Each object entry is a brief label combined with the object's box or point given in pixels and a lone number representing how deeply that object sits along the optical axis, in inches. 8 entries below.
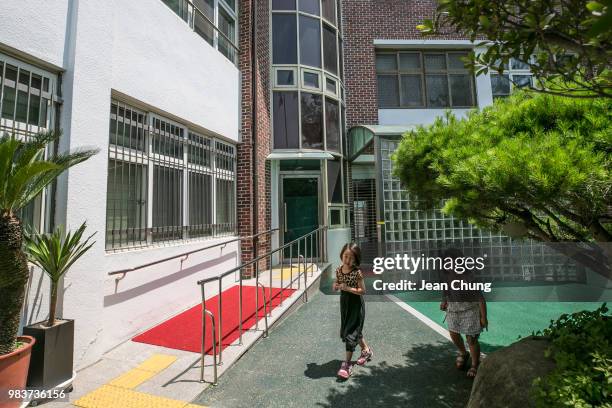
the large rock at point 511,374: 81.0
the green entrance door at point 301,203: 326.0
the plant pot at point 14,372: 86.6
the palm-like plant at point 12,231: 89.2
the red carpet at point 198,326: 151.0
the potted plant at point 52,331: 101.4
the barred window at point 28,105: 115.0
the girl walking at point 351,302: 132.1
